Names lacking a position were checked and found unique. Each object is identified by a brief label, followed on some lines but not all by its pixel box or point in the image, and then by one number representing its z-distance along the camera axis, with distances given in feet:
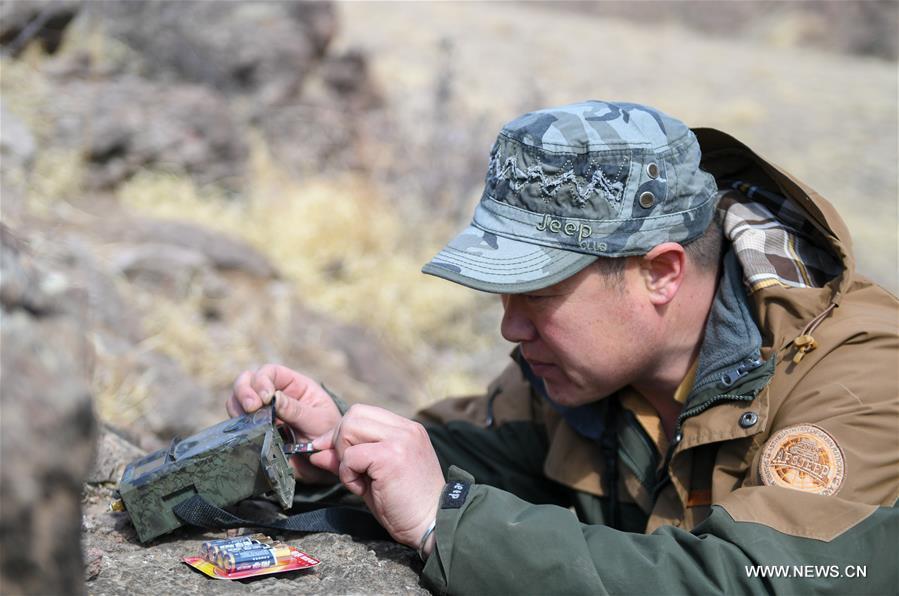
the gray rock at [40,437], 3.99
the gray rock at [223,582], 6.54
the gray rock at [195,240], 20.17
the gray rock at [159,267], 18.80
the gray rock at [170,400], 14.83
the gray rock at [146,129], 24.25
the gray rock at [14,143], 19.22
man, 6.54
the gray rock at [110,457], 8.70
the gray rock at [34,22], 22.89
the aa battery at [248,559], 6.66
